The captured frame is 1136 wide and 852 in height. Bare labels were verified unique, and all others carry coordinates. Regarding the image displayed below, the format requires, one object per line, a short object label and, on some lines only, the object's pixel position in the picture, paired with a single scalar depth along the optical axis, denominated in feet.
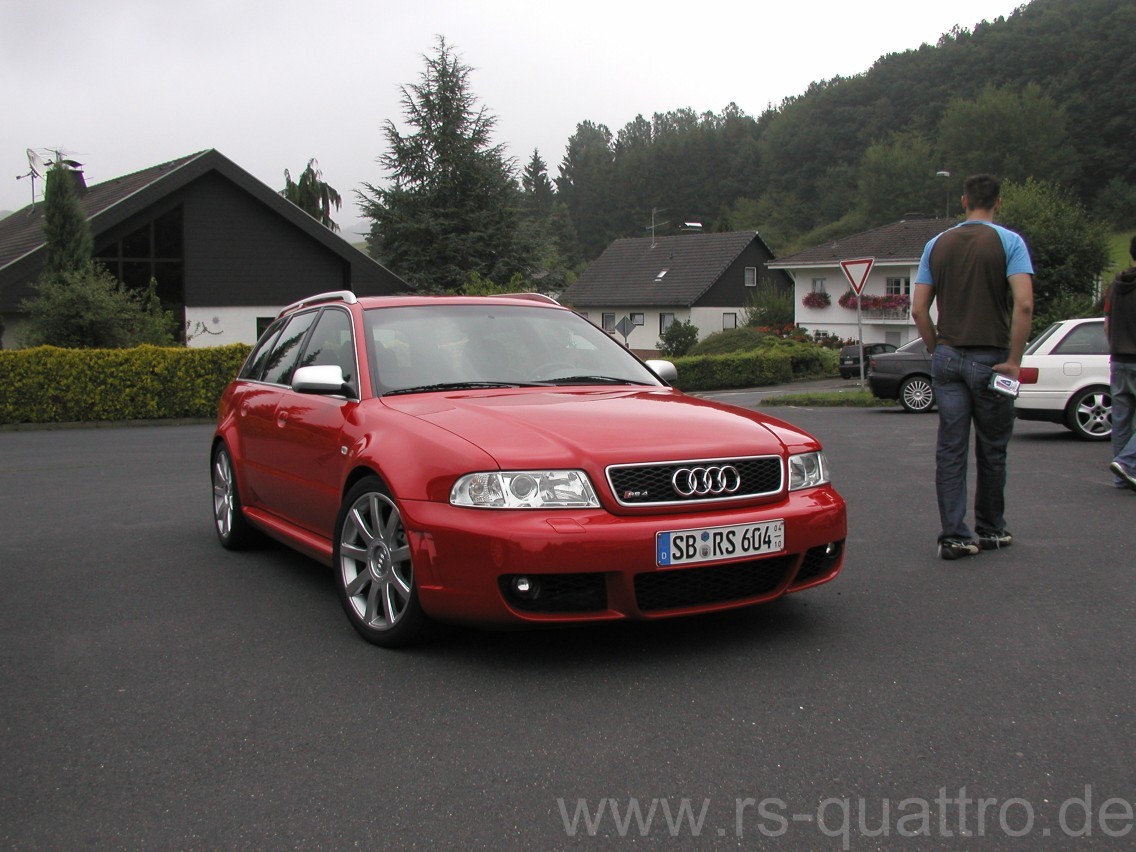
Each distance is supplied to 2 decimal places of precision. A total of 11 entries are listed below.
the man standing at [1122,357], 28.84
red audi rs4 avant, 14.07
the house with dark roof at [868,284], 203.72
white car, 42.88
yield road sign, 78.95
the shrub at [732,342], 164.76
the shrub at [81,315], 72.84
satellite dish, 111.04
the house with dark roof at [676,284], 235.61
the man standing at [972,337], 20.34
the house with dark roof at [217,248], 101.04
